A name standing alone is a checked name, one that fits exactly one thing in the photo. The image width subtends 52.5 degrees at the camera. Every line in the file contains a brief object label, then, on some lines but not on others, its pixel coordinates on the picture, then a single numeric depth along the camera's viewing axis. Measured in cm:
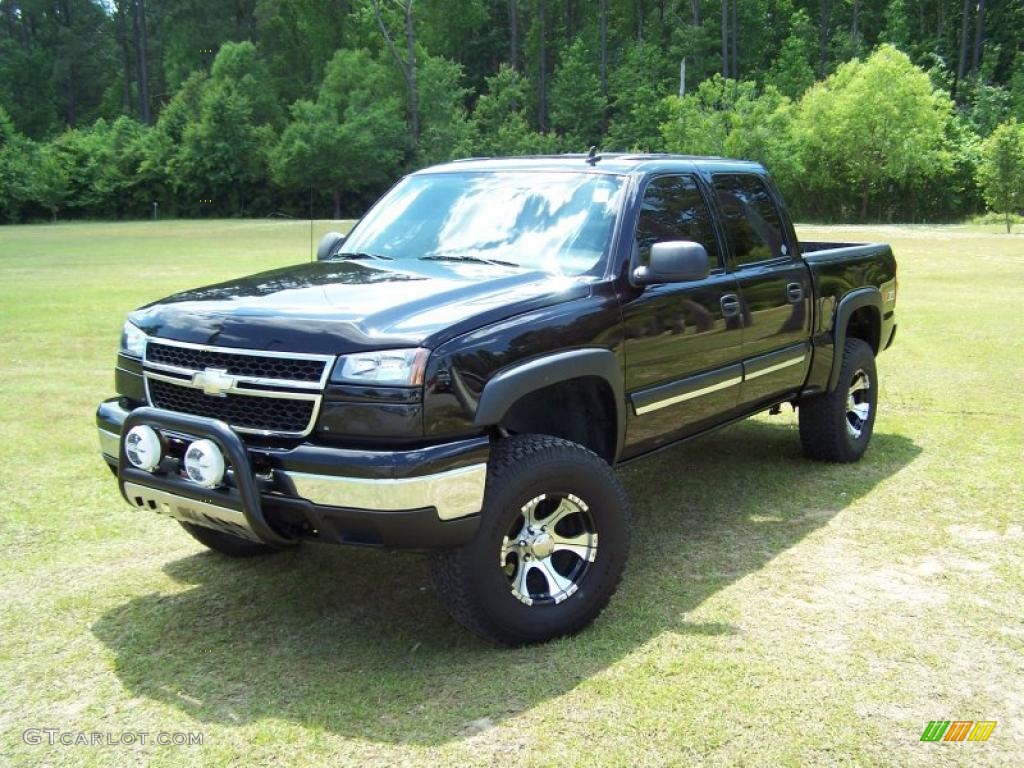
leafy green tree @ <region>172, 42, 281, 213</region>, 6091
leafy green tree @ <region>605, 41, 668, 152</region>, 6906
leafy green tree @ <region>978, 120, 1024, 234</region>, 4144
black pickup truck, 366
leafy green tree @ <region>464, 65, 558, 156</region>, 6519
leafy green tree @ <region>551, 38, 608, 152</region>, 7475
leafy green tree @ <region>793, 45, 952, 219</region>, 4956
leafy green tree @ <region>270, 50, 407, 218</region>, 5881
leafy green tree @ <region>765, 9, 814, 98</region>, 7075
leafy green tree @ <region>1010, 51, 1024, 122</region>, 6053
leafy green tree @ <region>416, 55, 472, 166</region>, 6412
